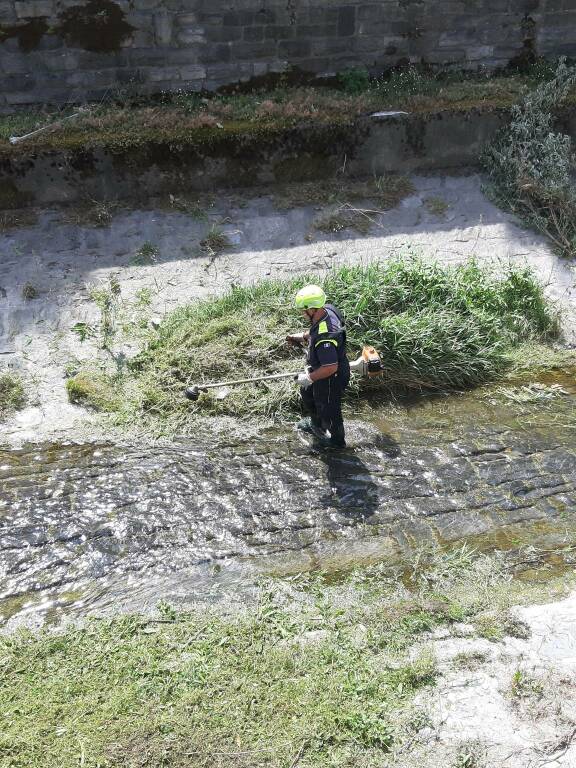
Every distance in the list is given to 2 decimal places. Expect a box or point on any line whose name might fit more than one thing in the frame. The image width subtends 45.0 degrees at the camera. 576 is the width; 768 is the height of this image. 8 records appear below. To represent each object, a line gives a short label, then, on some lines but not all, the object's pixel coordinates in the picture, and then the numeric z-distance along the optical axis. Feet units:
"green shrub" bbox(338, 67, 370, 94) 29.81
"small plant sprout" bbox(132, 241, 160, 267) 24.79
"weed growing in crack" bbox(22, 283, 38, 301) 23.02
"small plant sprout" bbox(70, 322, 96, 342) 22.23
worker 17.74
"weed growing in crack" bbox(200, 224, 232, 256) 25.50
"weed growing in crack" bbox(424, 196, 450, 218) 27.89
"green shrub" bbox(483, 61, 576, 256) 27.35
